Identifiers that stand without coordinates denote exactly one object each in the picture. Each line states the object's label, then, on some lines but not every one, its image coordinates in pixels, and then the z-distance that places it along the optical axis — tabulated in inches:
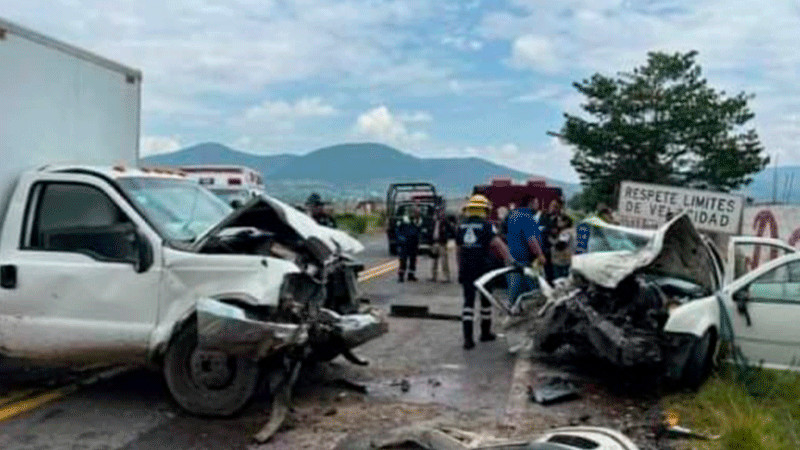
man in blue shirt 469.4
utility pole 707.4
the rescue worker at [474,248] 424.8
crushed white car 315.9
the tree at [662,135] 1993.1
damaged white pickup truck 276.8
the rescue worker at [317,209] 570.9
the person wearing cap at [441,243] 816.9
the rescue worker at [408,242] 772.0
